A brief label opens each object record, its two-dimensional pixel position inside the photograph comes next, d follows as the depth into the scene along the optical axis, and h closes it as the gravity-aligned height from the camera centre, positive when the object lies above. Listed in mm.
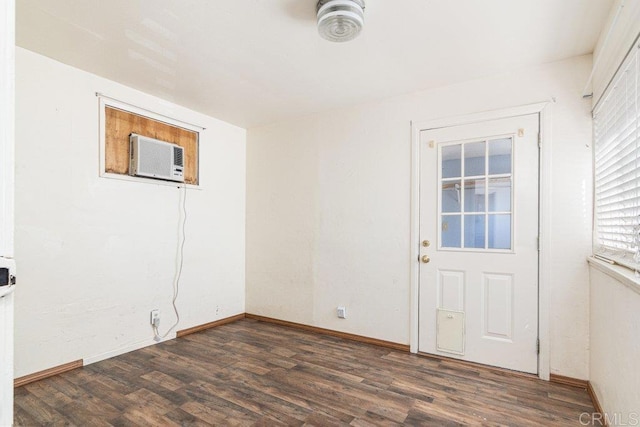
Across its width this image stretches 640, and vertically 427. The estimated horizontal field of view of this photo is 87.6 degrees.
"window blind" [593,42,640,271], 1686 +285
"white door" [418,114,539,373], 2691 -243
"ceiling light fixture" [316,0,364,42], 1859 +1112
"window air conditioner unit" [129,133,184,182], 3127 +519
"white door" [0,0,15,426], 778 +26
